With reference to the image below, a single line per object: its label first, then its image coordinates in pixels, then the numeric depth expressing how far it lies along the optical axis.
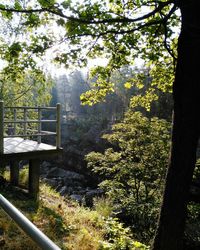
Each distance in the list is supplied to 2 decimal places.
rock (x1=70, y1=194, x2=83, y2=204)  16.58
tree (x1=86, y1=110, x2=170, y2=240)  7.36
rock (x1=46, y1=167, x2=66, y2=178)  24.79
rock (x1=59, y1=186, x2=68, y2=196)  17.91
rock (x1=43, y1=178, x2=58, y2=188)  20.07
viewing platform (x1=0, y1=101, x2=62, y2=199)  6.66
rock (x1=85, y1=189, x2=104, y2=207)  15.91
